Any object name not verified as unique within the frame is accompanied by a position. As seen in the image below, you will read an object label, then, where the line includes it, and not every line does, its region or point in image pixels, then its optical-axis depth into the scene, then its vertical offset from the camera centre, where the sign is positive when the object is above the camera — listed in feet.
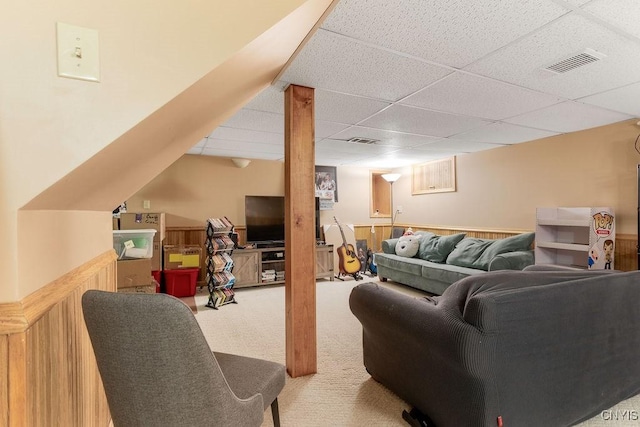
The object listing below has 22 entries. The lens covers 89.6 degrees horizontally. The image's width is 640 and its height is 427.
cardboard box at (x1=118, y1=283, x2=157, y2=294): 9.33 -2.11
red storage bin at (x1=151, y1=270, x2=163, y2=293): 13.93 -2.64
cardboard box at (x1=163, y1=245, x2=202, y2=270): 14.42 -1.87
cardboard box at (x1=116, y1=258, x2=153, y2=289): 9.36 -1.64
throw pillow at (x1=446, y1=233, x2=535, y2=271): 12.69 -1.56
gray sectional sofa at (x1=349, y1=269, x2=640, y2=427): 4.55 -2.13
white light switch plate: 2.49 +1.31
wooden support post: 7.39 -0.46
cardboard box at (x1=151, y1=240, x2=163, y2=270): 13.99 -1.73
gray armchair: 2.94 -1.39
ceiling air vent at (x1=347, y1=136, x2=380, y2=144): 13.21 +3.05
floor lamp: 19.95 +2.12
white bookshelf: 10.76 -0.96
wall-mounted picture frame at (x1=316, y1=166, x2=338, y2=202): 19.69 +1.91
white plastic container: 9.92 -0.85
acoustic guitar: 17.90 -2.68
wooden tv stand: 15.53 -2.59
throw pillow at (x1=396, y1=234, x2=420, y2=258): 16.29 -1.70
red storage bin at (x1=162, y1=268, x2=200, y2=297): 14.05 -2.88
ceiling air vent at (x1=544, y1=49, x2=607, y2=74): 6.15 +2.97
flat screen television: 16.80 -0.23
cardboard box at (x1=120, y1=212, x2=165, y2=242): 13.53 -0.20
